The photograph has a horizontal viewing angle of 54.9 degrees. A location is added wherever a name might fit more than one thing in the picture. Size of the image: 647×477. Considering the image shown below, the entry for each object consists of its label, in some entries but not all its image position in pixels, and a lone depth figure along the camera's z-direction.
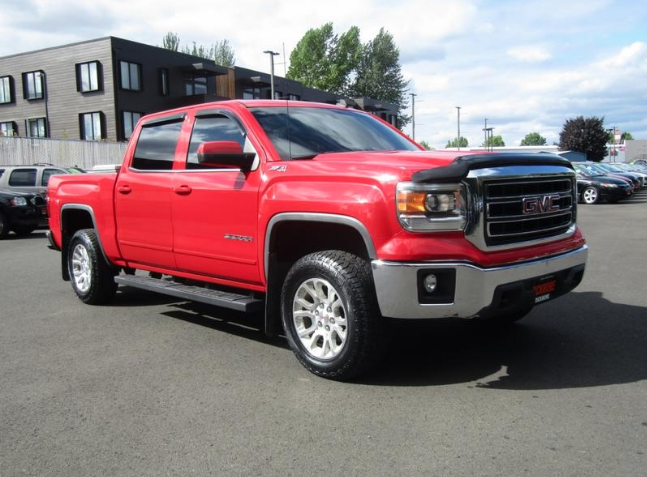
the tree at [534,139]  186.51
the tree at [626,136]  186.88
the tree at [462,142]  158.23
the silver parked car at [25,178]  14.98
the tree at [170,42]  80.38
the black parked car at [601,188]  23.20
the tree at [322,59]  80.69
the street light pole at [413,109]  63.78
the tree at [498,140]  155.32
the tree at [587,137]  64.94
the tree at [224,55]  84.25
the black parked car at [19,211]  14.37
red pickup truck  3.79
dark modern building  36.41
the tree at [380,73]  85.88
